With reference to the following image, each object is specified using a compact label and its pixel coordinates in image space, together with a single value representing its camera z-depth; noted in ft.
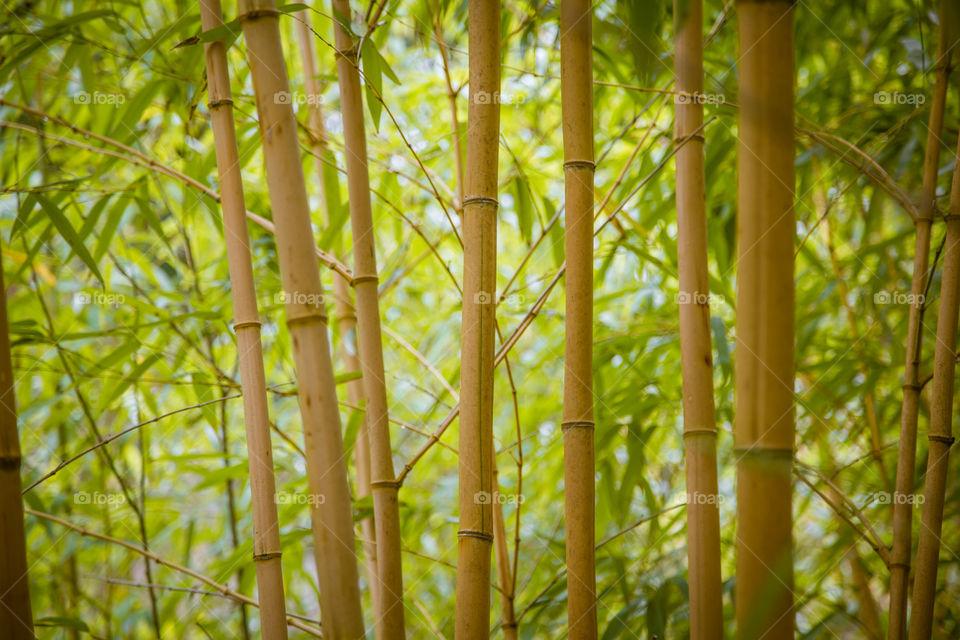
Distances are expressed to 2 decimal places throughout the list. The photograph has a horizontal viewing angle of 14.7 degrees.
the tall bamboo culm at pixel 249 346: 10.65
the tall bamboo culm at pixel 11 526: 10.27
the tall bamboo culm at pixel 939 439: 10.88
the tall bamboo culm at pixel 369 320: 10.93
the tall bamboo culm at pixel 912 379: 10.98
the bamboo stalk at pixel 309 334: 10.34
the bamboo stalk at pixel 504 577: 11.37
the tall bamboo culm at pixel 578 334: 10.72
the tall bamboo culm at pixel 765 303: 9.86
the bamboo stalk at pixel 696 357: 10.63
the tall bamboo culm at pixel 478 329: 10.58
